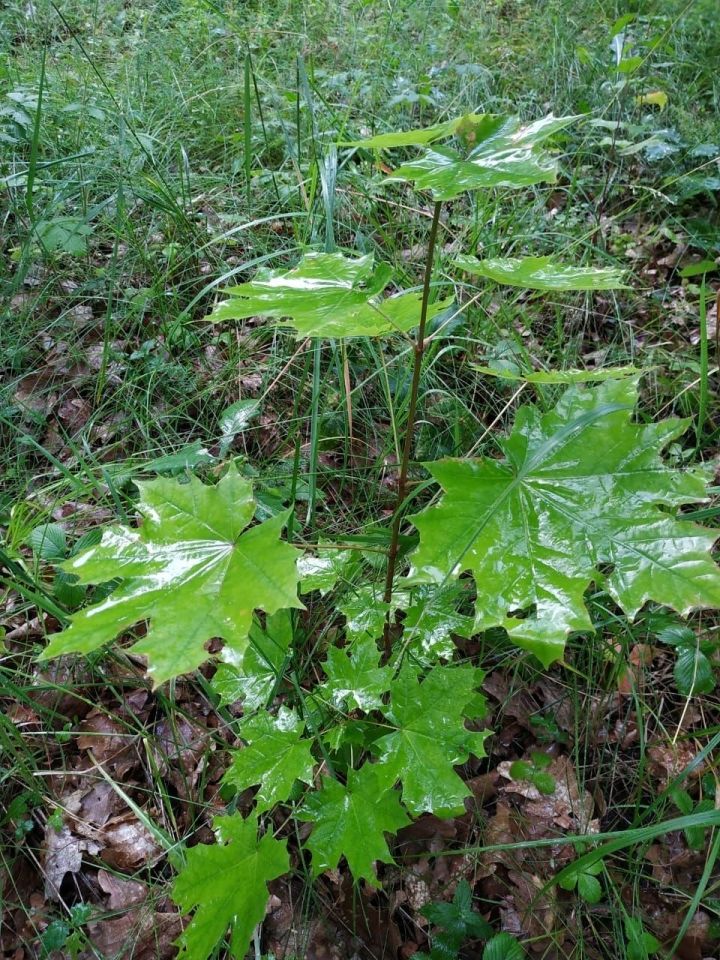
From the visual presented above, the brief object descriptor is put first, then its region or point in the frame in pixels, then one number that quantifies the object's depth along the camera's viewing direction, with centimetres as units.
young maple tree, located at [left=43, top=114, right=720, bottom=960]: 46
